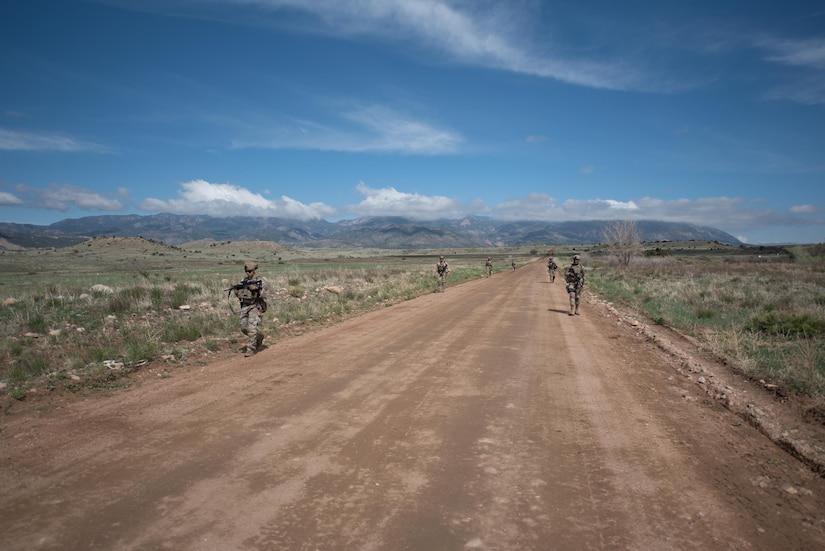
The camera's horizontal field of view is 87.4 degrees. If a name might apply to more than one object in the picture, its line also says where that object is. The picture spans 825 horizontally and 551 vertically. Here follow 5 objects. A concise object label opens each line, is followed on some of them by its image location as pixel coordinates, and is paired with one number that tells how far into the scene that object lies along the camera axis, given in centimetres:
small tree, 6088
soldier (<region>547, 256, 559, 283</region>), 3046
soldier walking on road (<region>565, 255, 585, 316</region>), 1552
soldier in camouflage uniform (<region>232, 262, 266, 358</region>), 962
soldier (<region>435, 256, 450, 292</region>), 2373
